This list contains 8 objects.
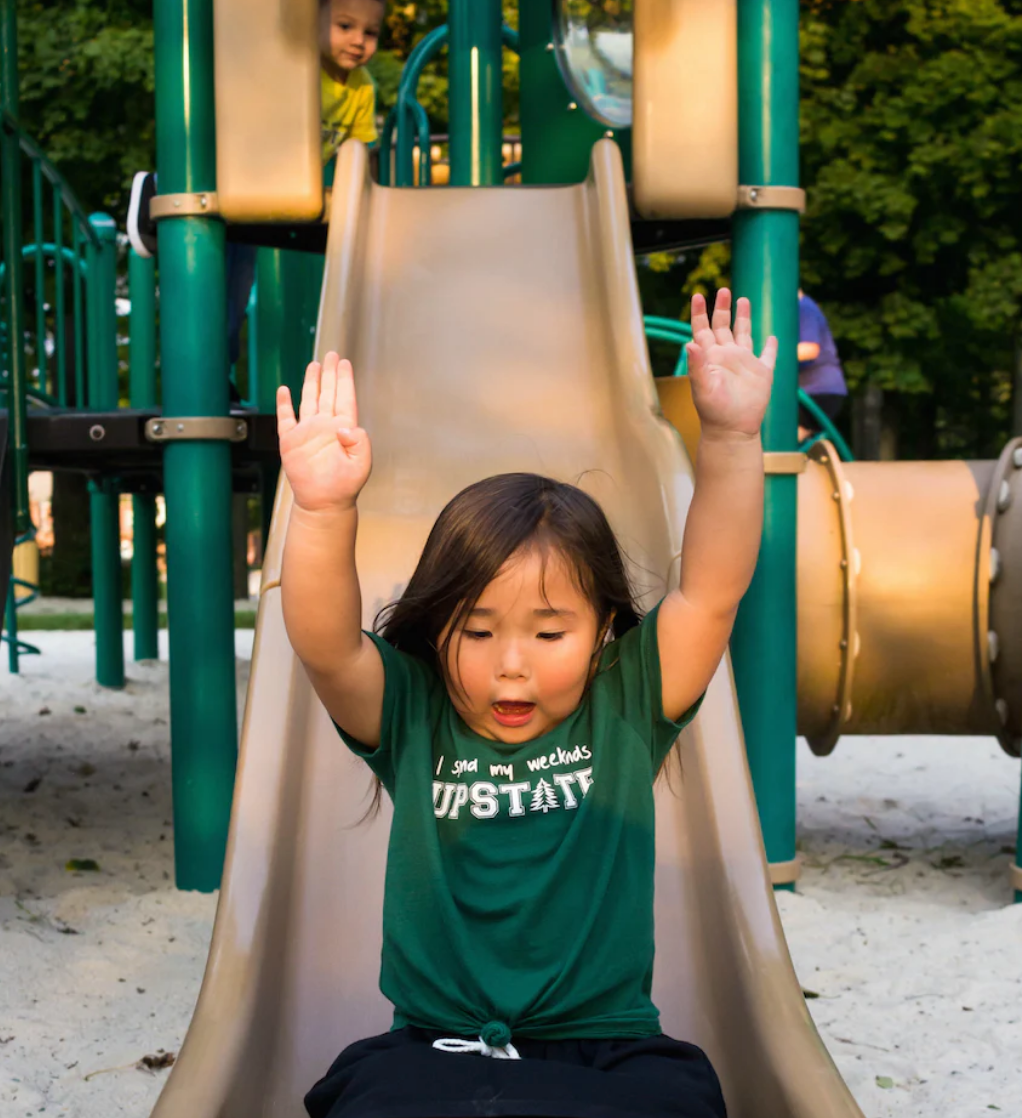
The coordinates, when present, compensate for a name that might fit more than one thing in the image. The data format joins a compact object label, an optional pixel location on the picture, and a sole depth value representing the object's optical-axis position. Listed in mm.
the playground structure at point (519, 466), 2568
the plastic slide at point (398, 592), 2332
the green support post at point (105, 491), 7199
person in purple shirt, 8211
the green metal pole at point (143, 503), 7785
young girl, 1842
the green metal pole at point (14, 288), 3779
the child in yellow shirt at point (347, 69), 4652
